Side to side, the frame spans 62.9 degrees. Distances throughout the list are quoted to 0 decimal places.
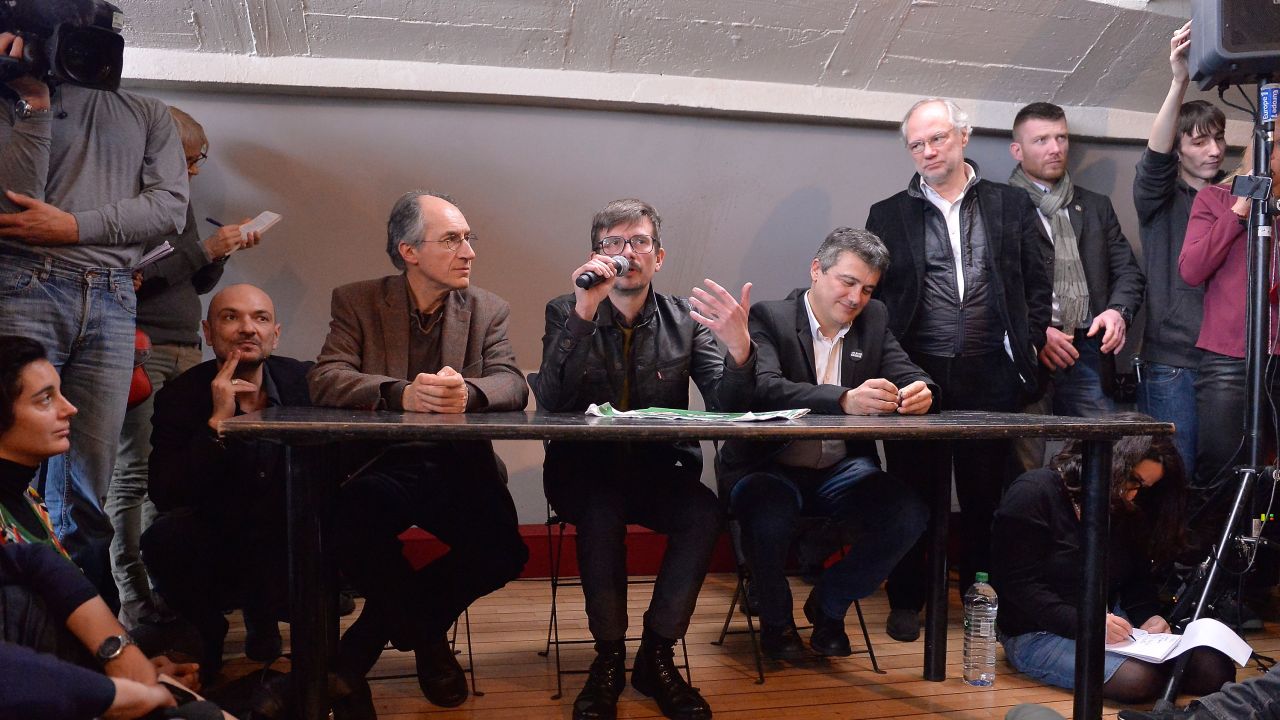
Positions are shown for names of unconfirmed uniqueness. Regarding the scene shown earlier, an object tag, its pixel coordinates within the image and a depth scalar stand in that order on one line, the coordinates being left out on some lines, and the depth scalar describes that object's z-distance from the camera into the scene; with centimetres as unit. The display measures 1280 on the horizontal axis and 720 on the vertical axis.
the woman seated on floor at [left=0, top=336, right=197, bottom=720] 166
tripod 287
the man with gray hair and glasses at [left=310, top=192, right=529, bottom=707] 258
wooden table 196
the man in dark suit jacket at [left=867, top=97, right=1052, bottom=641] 355
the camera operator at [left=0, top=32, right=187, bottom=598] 263
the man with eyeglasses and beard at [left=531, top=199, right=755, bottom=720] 261
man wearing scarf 390
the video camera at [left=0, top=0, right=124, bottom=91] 254
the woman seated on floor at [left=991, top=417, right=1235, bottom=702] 284
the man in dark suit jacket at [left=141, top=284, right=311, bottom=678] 271
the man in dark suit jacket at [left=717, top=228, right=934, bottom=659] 297
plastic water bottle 293
